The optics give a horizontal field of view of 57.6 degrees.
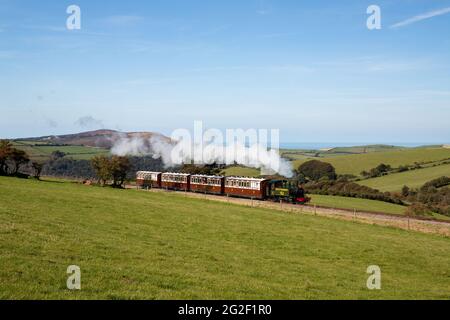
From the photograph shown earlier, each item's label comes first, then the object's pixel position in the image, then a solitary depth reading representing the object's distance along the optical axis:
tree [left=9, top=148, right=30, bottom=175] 64.59
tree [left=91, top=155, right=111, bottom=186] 65.50
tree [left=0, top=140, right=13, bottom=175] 63.48
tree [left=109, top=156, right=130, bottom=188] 65.88
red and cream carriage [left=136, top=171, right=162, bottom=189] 70.81
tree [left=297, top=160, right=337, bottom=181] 95.84
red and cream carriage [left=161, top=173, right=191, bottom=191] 64.12
